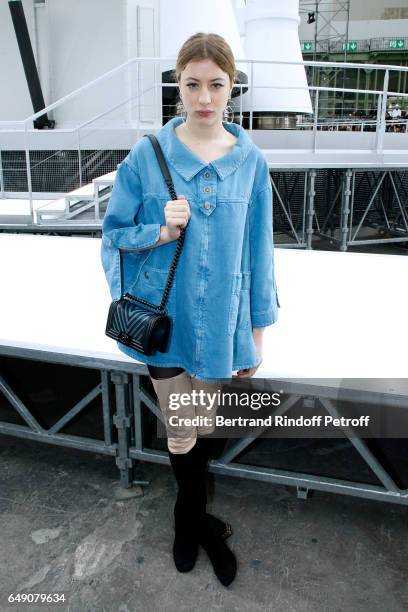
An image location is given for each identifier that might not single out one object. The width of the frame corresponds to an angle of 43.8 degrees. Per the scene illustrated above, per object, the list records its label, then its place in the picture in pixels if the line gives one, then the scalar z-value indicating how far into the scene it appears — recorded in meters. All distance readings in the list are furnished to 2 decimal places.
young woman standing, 1.49
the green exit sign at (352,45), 29.86
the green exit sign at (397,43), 30.44
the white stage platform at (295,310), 2.15
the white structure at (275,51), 10.08
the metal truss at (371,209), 7.25
